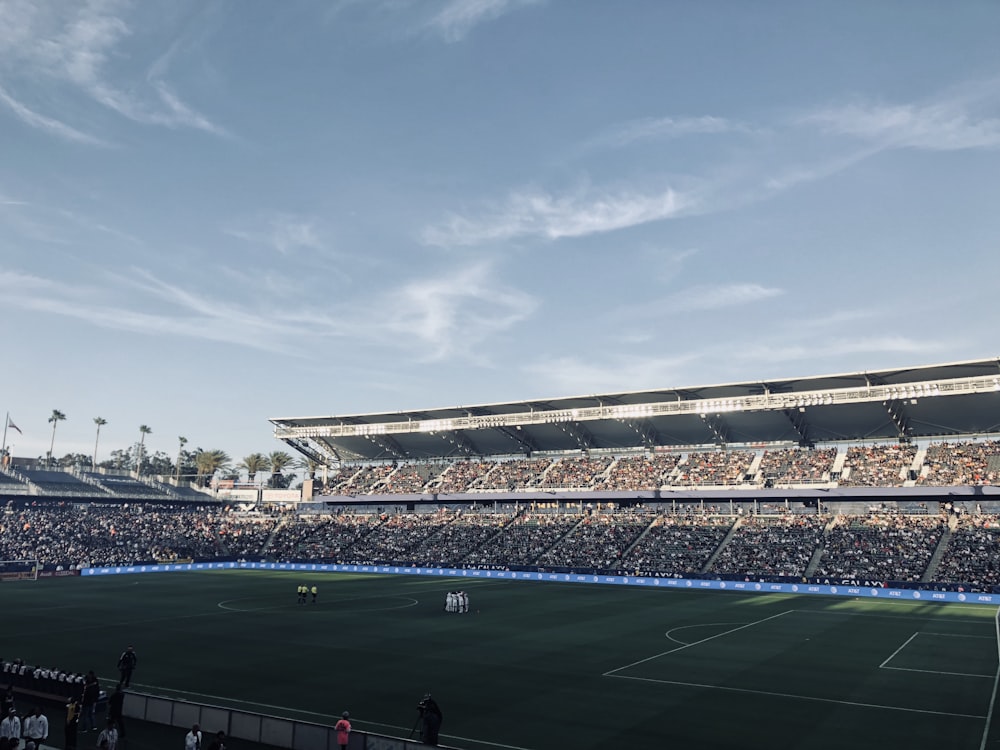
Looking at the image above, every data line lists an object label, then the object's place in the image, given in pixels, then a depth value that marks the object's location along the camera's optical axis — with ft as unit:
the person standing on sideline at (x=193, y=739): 59.79
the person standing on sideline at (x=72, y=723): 67.05
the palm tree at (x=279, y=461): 501.97
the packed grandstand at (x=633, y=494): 220.84
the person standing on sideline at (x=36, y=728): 62.95
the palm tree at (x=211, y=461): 529.04
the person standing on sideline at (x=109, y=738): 59.38
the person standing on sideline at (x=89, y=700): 75.25
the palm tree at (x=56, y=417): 565.58
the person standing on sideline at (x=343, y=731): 62.54
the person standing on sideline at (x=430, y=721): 65.16
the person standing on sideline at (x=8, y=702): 65.16
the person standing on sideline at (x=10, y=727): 60.75
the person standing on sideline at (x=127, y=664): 89.40
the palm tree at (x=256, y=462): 506.07
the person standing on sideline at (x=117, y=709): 69.05
